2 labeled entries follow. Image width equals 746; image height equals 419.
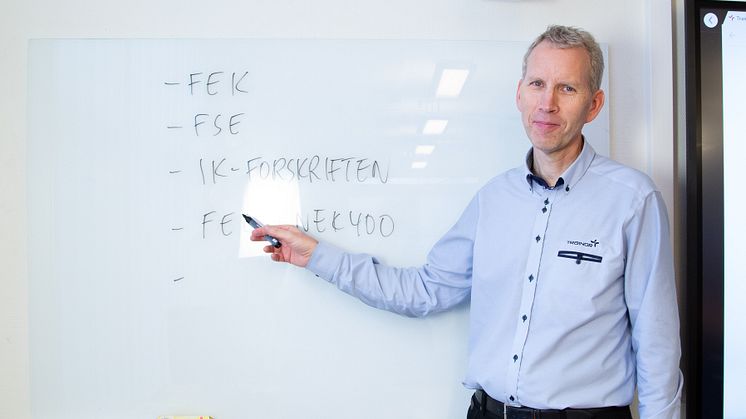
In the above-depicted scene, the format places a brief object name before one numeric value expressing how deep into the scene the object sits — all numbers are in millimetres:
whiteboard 1533
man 1207
